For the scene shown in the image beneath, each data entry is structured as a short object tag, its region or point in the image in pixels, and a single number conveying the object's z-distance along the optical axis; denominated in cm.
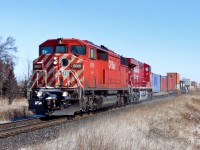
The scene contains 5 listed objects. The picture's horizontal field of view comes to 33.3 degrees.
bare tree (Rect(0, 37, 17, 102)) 4307
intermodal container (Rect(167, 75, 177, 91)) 6104
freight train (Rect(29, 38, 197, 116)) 1540
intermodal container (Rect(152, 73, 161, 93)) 4391
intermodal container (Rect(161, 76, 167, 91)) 5413
